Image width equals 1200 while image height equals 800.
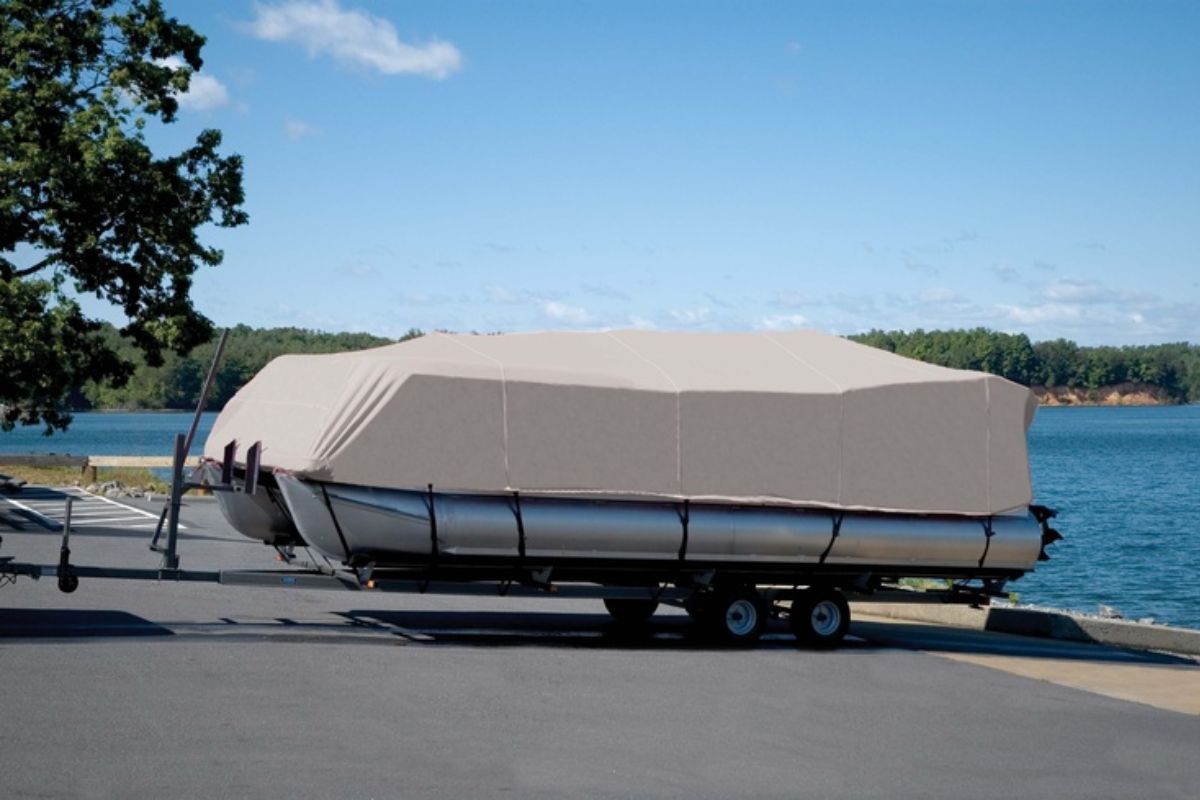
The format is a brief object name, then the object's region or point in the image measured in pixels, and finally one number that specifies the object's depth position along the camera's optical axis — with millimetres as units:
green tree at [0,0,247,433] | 42219
